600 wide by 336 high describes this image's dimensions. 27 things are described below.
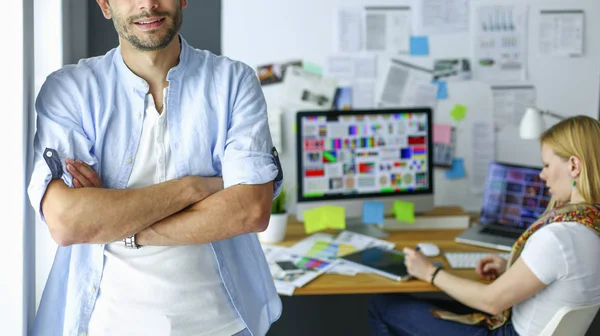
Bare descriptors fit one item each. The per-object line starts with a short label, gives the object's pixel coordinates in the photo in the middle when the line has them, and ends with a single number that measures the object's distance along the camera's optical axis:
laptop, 2.48
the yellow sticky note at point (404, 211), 2.53
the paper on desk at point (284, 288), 1.91
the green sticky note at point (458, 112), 2.79
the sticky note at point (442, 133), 2.80
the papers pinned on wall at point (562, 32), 2.78
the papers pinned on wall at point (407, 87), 2.76
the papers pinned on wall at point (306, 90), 2.71
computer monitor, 2.43
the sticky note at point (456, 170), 2.83
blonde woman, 1.71
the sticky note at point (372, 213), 2.49
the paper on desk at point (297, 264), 1.99
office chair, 1.65
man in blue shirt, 1.29
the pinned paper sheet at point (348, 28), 2.70
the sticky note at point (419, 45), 2.74
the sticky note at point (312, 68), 2.71
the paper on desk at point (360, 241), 2.35
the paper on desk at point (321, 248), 2.24
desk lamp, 2.53
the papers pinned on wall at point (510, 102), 2.81
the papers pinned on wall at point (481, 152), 2.82
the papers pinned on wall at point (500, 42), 2.77
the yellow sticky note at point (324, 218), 2.41
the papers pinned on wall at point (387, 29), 2.72
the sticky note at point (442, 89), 2.78
